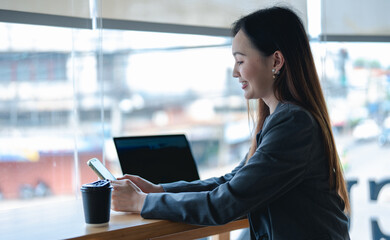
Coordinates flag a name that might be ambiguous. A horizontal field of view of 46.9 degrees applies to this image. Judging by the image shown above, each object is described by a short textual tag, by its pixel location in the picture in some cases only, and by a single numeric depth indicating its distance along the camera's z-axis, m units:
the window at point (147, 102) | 2.16
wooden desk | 1.17
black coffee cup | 1.23
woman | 1.21
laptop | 1.65
